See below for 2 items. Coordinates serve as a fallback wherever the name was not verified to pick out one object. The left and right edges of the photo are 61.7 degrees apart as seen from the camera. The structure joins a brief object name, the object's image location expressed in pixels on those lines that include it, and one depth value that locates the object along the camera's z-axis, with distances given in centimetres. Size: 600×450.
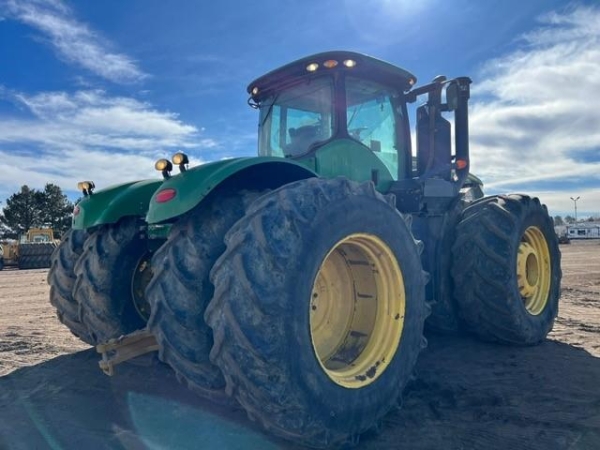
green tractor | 262
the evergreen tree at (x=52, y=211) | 5619
